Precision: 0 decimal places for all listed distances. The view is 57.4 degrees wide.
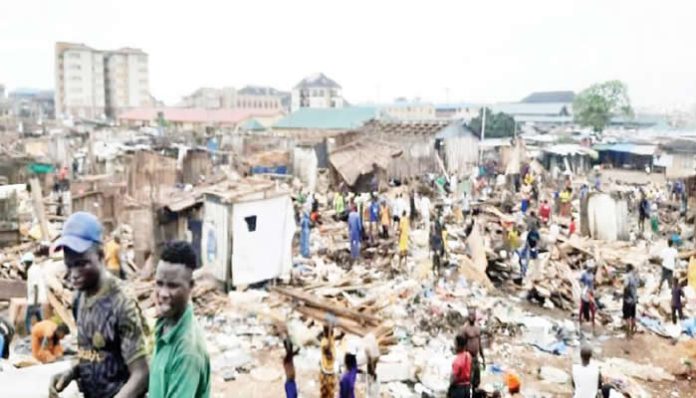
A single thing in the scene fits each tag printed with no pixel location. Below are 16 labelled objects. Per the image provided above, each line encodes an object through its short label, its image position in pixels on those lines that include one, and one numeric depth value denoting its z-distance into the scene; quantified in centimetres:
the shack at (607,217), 1722
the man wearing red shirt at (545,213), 1862
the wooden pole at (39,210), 1557
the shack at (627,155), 3344
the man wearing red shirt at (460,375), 643
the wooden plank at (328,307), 982
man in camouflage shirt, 268
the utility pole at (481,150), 3303
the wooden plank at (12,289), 1105
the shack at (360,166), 2403
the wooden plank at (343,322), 956
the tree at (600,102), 4975
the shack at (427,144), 2820
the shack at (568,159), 3335
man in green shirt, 237
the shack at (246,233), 1163
